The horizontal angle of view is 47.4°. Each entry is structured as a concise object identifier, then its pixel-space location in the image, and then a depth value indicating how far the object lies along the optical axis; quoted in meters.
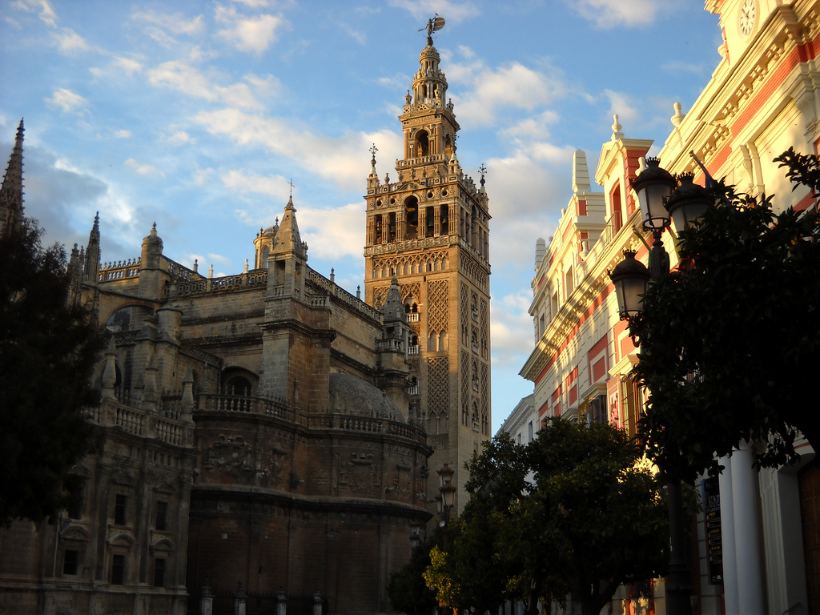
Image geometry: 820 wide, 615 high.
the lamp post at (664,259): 8.84
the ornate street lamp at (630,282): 10.52
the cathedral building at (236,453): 30.33
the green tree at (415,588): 34.94
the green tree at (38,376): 16.72
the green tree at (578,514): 16.98
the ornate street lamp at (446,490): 23.53
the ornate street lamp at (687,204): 9.26
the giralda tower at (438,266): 63.78
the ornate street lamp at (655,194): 10.16
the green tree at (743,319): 7.78
